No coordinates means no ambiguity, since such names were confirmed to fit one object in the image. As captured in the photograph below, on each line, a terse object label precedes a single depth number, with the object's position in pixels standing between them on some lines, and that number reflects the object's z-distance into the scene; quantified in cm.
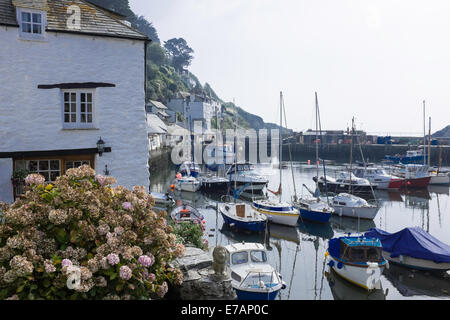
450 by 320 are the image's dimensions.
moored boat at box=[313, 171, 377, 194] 4184
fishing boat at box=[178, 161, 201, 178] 4681
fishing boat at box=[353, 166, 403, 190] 4528
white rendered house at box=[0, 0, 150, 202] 1139
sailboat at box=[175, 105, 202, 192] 4051
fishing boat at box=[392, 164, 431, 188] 4688
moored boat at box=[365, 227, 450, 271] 1767
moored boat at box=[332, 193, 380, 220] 2967
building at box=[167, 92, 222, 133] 10669
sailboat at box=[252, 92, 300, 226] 2678
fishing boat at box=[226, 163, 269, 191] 4041
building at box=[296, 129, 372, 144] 10106
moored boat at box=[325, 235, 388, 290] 1614
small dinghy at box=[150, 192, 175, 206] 3139
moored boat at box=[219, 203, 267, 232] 2456
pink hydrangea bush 477
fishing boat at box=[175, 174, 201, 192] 4053
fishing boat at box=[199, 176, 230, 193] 4050
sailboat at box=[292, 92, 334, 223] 2800
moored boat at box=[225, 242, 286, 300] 1340
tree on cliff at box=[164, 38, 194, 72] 16175
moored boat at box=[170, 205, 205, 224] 2370
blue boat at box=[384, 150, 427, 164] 7219
